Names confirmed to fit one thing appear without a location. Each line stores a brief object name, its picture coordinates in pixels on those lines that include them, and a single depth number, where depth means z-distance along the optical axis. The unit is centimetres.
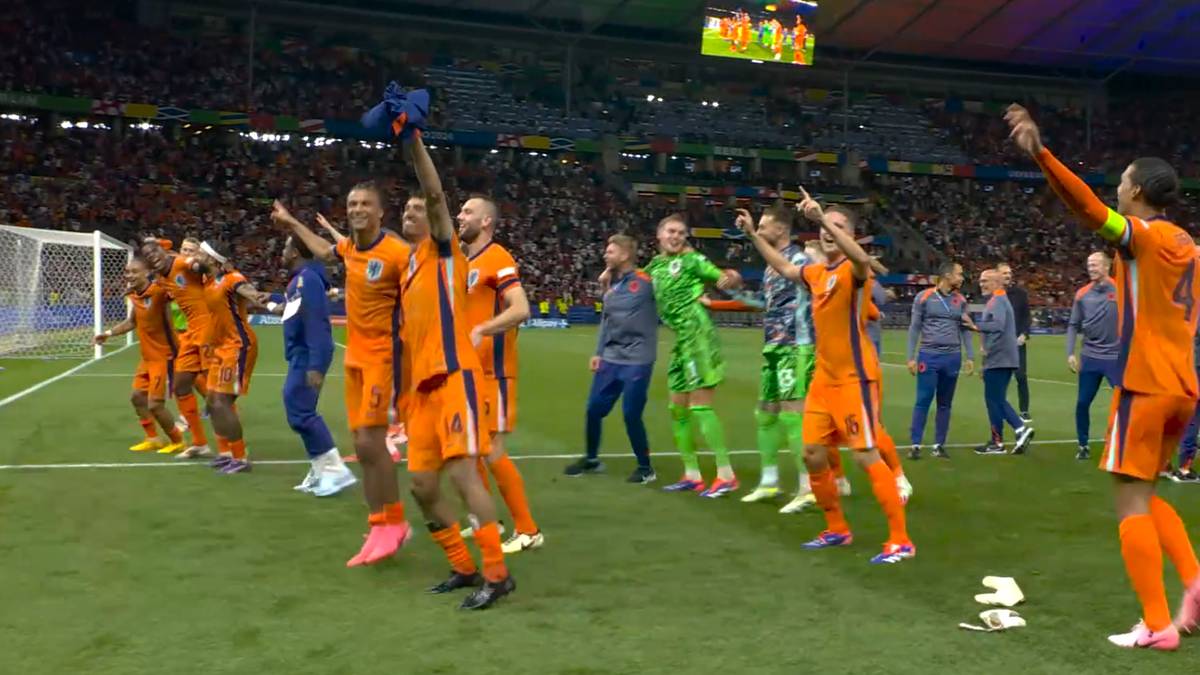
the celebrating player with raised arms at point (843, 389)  646
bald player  646
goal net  2305
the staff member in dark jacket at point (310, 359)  834
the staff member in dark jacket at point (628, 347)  922
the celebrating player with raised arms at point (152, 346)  1069
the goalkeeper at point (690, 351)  888
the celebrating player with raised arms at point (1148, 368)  479
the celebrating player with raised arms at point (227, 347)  962
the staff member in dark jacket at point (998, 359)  1141
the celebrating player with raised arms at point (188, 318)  1023
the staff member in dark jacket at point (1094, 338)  1092
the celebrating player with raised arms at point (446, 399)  542
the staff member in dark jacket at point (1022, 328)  1326
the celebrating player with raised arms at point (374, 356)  630
